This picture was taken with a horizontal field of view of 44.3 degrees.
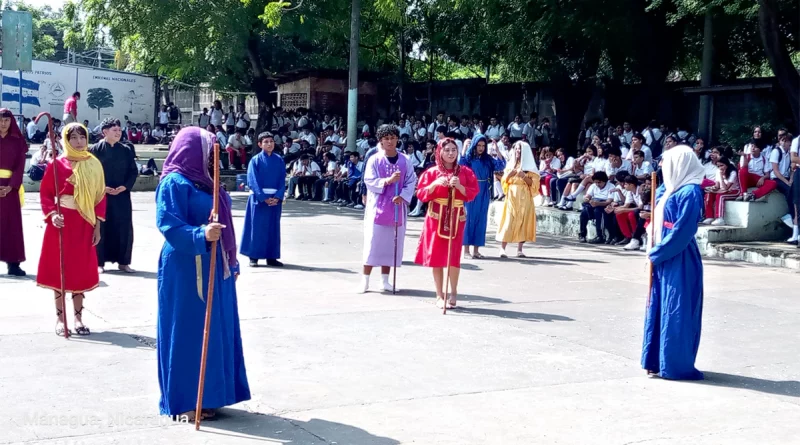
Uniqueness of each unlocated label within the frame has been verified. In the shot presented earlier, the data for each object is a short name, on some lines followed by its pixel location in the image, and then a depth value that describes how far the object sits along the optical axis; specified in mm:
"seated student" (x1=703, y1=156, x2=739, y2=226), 15438
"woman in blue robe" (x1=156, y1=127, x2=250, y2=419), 5465
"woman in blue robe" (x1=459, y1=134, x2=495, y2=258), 13336
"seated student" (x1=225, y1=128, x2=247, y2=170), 28875
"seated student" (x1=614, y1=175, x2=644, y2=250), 15547
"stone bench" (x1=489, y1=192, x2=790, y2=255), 14935
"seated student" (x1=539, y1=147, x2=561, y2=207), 18969
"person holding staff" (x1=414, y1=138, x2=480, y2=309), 9398
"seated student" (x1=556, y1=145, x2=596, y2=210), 17625
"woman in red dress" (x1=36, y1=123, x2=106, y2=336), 7973
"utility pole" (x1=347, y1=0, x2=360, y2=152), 21875
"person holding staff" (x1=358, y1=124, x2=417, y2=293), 10352
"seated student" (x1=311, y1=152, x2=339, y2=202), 22859
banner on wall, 38969
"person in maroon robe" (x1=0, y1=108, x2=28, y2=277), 10289
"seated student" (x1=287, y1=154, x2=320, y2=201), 23344
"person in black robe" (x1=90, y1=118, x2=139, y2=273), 10938
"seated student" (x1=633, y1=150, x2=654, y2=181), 17047
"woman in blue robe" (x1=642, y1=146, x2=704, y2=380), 6773
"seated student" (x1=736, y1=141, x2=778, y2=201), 15336
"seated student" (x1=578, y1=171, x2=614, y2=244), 16156
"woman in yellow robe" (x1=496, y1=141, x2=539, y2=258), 13758
